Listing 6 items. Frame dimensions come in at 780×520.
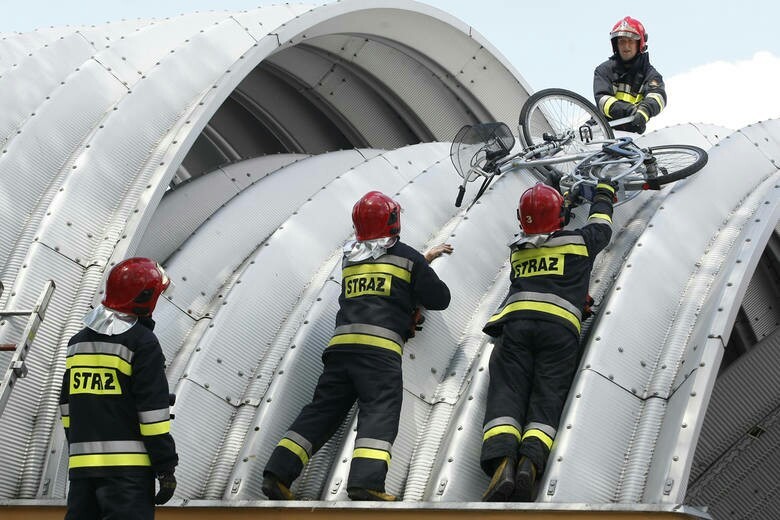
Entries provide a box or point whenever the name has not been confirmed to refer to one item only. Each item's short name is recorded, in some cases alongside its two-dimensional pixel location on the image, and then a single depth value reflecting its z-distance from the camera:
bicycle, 16.62
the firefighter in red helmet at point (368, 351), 13.21
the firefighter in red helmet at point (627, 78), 18.70
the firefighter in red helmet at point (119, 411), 11.35
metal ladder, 12.53
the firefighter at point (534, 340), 12.88
